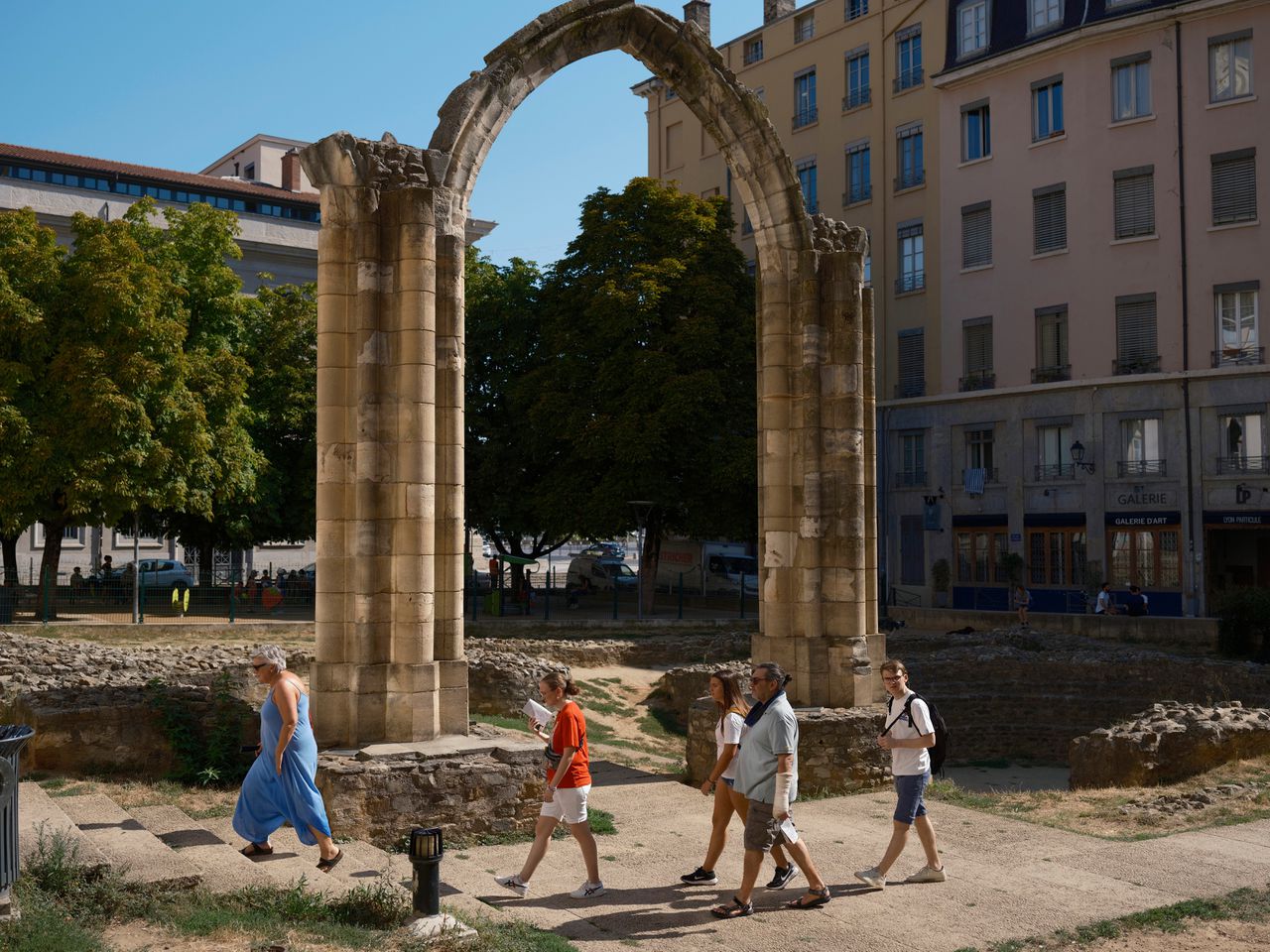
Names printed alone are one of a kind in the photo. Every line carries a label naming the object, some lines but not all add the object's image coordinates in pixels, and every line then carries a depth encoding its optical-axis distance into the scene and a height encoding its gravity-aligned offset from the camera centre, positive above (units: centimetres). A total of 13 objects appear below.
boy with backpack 922 -159
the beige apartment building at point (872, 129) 4091 +1427
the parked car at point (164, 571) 4191 -75
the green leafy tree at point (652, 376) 3438 +476
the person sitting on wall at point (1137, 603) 3291 -152
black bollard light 738 -186
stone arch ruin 1089 +137
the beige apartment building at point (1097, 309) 3347 +666
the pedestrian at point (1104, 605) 3309 -158
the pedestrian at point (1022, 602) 3130 -147
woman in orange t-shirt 895 -176
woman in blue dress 863 -158
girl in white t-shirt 922 -172
